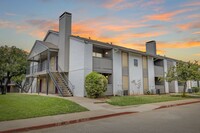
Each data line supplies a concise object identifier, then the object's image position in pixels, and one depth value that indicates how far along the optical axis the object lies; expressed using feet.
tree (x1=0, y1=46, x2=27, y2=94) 94.79
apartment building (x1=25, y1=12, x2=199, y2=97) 60.03
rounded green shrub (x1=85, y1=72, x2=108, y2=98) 51.75
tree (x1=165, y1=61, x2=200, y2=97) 71.36
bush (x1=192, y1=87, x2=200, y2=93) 109.21
